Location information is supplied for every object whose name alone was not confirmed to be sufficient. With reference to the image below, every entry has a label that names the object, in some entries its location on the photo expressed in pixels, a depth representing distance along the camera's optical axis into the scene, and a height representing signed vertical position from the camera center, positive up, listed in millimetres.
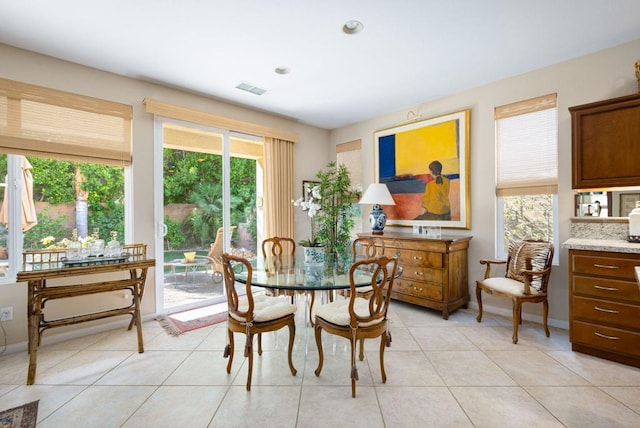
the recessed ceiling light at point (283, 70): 3074 +1547
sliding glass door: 3523 +119
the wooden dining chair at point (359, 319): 1909 -728
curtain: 4434 +418
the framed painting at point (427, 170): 3691 +618
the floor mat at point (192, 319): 3121 -1191
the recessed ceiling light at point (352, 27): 2314 +1524
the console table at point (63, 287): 2146 -578
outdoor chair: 3908 -518
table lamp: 3994 +185
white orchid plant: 2608 +76
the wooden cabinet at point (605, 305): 2246 -743
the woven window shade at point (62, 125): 2609 +896
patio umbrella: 2717 +161
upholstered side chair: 2762 -664
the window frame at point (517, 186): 3059 +309
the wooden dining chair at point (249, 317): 2029 -742
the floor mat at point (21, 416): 1707 -1206
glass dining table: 2025 -475
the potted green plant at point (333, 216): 2832 -10
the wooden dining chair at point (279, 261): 2659 -461
